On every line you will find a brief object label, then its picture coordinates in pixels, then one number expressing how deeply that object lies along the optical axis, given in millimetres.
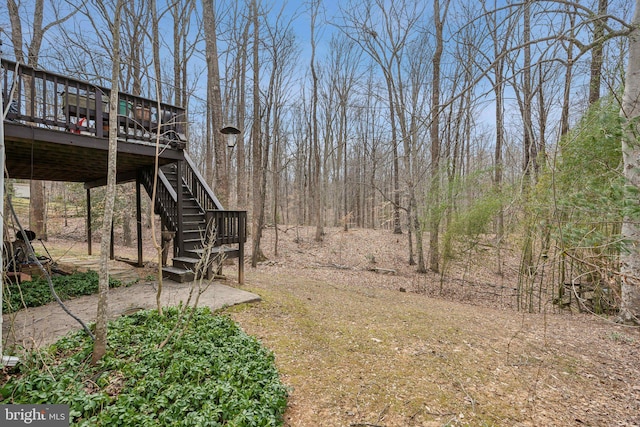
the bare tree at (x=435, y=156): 7395
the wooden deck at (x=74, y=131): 3615
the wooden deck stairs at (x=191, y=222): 5020
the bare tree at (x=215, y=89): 6766
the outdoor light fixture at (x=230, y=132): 5652
